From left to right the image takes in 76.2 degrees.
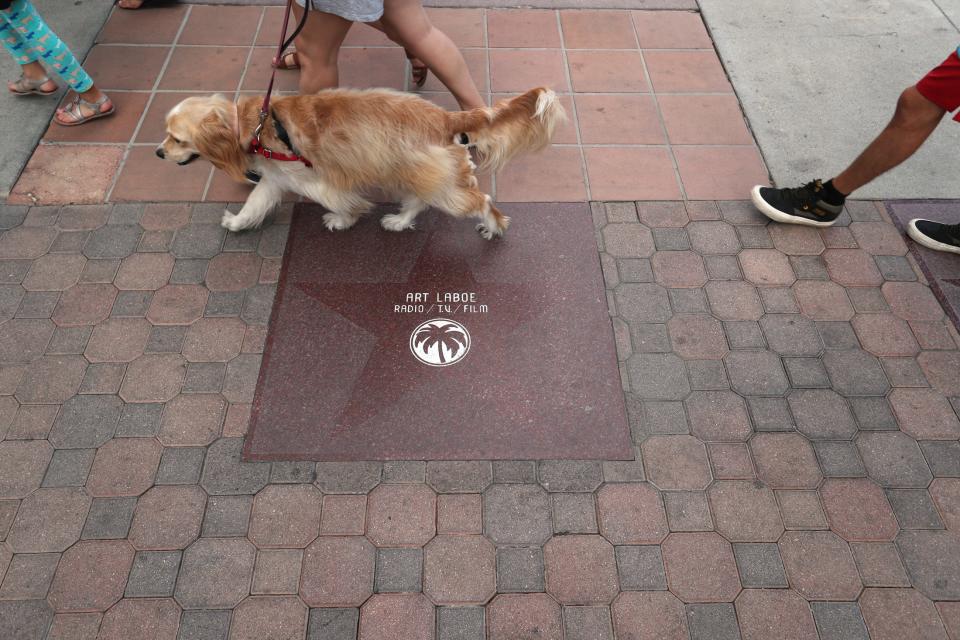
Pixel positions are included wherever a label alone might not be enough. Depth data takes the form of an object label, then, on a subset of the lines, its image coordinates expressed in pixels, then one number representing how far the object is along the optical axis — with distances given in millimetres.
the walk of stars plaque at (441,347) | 3092
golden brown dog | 3129
